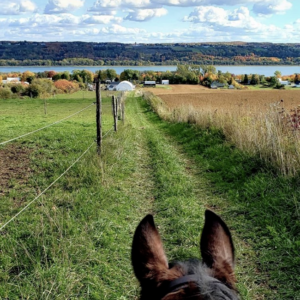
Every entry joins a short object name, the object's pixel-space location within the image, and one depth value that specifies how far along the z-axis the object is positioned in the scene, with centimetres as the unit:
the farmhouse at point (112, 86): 9919
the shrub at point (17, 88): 5766
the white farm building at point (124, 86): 9365
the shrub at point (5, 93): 5119
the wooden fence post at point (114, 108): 1191
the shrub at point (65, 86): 7338
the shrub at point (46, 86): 5926
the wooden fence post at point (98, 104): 786
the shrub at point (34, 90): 5591
